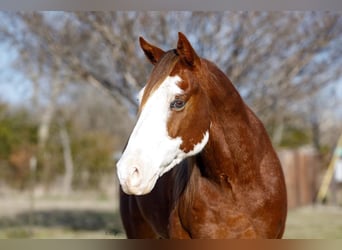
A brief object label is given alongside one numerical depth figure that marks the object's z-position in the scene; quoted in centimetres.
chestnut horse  388
